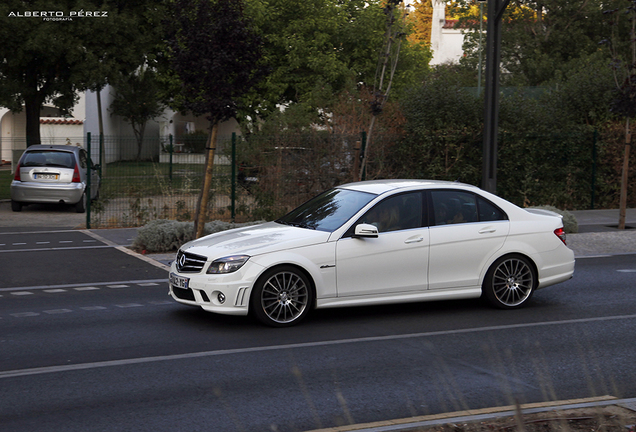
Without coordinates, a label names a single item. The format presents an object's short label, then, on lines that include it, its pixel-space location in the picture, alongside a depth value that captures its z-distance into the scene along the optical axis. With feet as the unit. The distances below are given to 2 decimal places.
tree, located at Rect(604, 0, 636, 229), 56.34
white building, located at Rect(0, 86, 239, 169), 121.64
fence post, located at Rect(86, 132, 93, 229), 54.64
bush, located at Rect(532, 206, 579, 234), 54.90
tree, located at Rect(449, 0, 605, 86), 136.26
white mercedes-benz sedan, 26.05
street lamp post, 51.08
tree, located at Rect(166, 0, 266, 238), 41.81
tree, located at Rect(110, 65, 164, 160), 134.10
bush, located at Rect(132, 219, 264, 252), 44.83
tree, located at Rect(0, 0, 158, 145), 71.20
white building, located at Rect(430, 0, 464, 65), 237.66
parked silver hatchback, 63.67
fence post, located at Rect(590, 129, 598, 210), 69.82
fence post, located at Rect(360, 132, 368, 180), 59.00
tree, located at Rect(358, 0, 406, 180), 52.85
